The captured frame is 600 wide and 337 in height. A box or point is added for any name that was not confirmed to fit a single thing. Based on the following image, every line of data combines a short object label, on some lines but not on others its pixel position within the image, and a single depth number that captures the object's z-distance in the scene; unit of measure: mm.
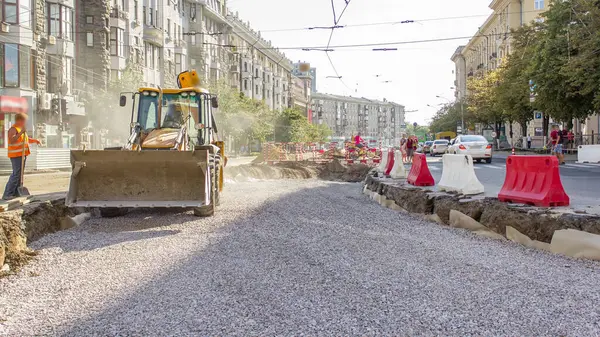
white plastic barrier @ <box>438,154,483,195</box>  10828
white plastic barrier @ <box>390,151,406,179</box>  17258
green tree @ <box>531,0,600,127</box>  29970
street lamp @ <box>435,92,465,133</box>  77625
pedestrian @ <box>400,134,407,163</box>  33641
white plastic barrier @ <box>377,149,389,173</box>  20266
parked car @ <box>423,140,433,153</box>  61181
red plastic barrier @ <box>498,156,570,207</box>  8362
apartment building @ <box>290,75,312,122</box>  118388
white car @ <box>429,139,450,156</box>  49591
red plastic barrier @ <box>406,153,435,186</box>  13984
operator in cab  11708
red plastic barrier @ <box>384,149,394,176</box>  19020
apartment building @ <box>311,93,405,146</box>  172000
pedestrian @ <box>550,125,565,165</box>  28048
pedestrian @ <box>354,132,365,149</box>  33750
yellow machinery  9750
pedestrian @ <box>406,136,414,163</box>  32375
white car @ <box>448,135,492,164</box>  30875
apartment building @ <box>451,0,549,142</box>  69312
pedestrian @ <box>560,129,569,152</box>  31564
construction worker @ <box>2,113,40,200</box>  10859
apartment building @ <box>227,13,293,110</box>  76688
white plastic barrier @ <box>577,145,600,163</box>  29688
